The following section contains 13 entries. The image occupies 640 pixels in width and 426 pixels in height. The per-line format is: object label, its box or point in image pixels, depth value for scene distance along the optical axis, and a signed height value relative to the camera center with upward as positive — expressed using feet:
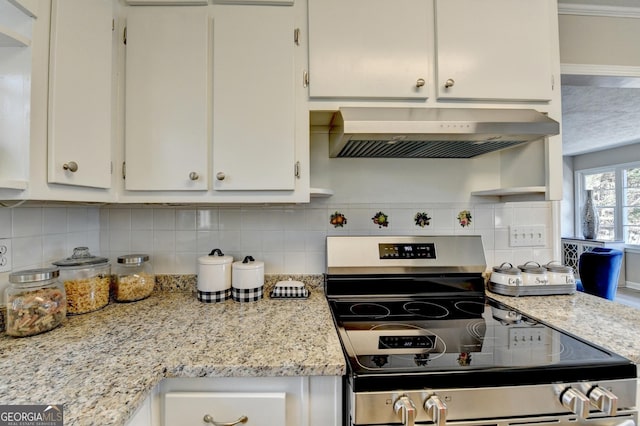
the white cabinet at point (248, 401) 2.57 -1.61
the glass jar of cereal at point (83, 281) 3.67 -0.78
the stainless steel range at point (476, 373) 2.44 -1.32
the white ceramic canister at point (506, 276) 4.54 -0.88
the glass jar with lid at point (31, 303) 3.01 -0.86
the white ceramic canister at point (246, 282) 4.20 -0.89
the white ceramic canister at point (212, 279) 4.16 -0.84
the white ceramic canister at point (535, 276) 4.53 -0.88
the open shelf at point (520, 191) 4.16 +0.42
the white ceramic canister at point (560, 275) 4.55 -0.87
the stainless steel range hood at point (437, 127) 3.47 +1.12
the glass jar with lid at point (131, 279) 4.15 -0.84
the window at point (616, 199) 16.03 +1.18
